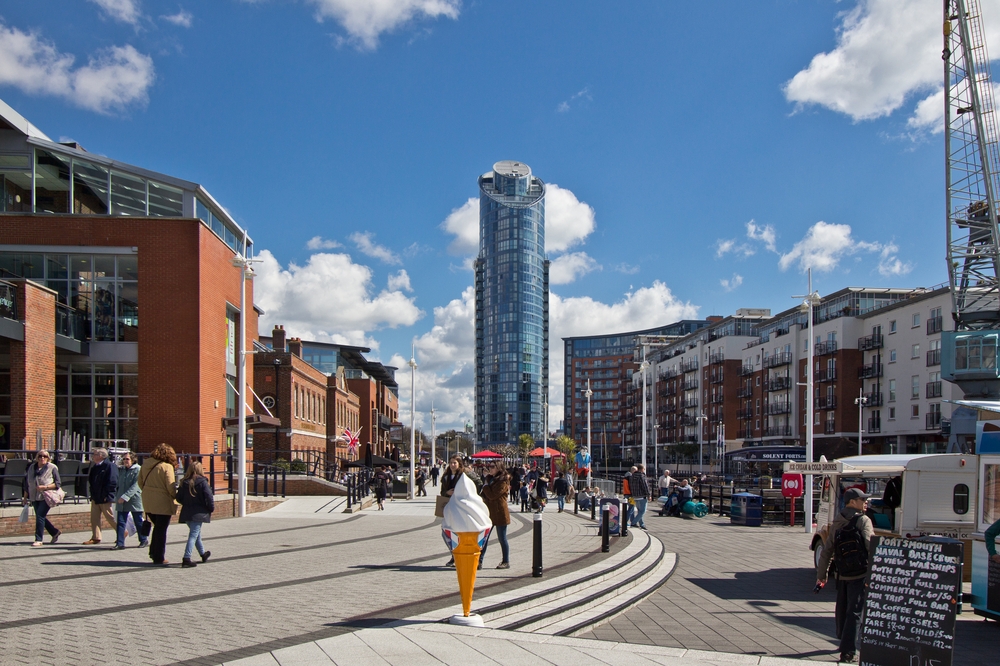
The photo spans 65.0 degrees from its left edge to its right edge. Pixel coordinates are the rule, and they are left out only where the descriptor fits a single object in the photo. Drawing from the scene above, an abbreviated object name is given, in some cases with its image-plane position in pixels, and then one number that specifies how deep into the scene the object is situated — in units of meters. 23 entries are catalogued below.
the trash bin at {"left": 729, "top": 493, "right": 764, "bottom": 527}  24.11
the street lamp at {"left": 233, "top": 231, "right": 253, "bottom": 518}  20.36
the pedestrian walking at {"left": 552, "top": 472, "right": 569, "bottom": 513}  27.12
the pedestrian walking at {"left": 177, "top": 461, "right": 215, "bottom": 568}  11.17
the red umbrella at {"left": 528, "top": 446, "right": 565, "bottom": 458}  39.66
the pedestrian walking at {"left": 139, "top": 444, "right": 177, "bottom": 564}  11.42
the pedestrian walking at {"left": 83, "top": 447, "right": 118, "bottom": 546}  12.82
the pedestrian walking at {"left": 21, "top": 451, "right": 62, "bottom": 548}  12.82
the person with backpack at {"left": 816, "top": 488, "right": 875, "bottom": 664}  7.46
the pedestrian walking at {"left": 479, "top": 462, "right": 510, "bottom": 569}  11.50
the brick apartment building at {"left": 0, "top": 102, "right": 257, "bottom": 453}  24.06
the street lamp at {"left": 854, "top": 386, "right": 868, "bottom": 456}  57.34
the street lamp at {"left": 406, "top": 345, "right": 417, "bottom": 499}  31.73
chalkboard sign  6.58
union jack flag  41.38
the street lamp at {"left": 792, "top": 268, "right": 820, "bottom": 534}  22.33
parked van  11.53
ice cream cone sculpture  7.71
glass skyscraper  179.50
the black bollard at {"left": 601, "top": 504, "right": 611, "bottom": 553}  13.71
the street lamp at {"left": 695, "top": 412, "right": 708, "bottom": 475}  84.89
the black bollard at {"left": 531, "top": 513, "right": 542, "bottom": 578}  10.53
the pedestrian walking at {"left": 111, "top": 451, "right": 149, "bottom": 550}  12.84
